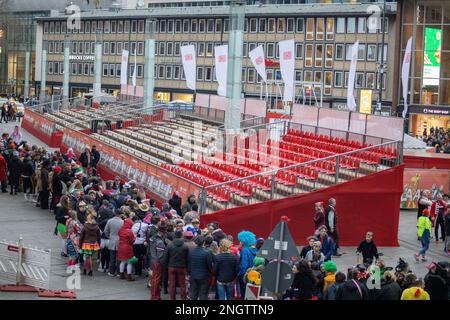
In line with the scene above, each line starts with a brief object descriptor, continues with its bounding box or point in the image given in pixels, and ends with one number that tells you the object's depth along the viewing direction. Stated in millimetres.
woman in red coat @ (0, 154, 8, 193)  33156
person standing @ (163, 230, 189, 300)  17562
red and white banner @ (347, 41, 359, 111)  49656
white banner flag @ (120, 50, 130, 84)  63625
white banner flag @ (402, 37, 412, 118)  59750
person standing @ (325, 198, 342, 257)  24203
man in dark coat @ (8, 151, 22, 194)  32250
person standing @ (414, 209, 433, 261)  25000
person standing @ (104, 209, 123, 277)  20234
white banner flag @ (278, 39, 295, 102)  42031
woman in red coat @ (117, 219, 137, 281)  19766
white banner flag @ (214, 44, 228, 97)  40812
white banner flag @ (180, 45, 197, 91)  48281
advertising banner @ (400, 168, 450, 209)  35281
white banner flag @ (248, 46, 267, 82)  40094
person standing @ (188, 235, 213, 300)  17125
